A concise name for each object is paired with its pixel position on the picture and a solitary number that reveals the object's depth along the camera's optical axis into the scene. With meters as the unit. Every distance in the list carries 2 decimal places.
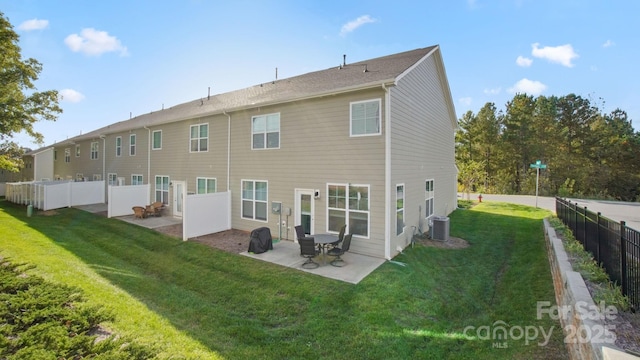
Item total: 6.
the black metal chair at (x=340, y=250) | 8.20
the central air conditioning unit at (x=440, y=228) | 10.84
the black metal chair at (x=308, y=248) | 7.85
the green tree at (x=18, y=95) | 15.22
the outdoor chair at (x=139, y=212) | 14.45
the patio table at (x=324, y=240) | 8.26
